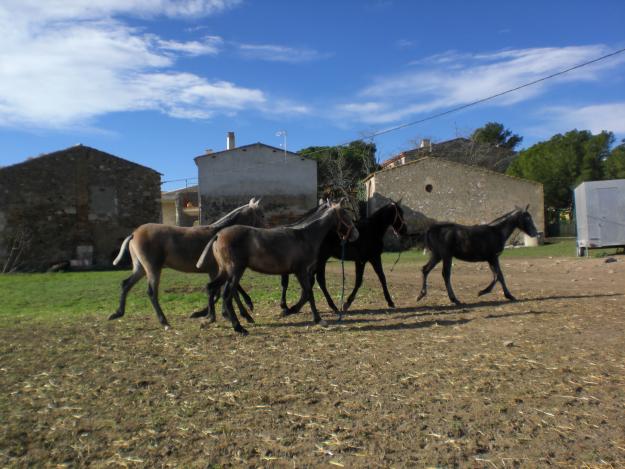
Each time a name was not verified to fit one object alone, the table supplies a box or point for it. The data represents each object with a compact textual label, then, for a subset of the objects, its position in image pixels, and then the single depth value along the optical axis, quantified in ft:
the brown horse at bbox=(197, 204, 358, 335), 28.30
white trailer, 77.15
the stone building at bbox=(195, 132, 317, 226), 116.26
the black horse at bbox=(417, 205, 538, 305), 38.29
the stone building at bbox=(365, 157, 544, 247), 115.75
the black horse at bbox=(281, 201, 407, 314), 35.78
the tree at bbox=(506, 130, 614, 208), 135.33
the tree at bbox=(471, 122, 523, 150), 218.34
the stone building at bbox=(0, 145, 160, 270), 92.38
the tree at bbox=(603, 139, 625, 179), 123.03
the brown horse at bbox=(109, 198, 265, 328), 30.58
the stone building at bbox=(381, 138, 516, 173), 183.42
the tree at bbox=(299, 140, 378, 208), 147.14
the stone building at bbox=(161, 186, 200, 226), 149.67
